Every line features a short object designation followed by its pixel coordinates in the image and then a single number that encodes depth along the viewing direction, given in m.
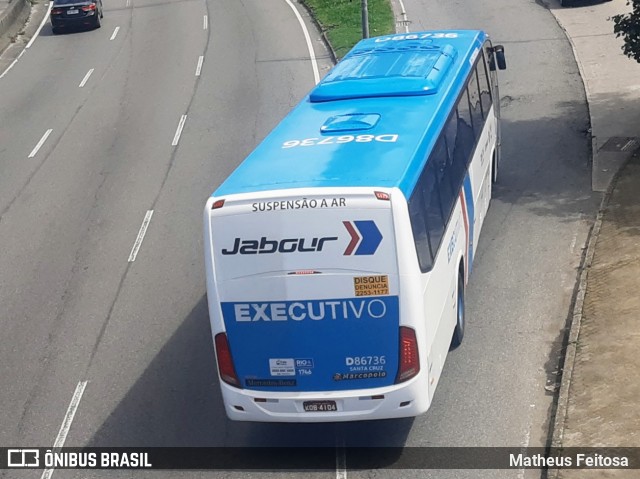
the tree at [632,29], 18.58
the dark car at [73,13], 36.91
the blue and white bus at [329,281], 9.97
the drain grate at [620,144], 19.94
